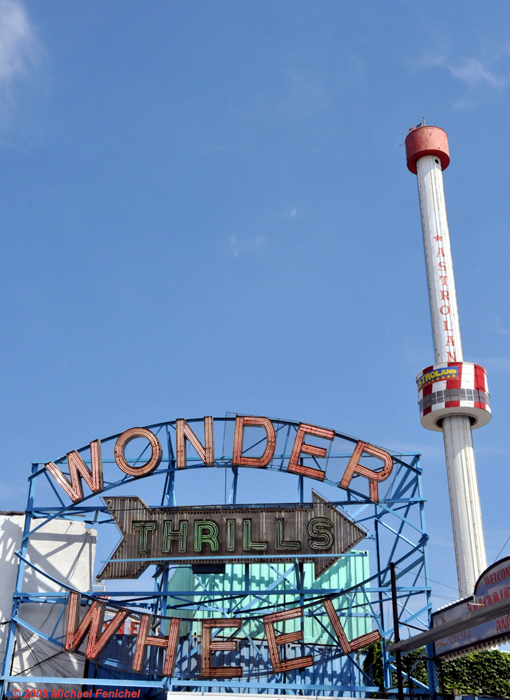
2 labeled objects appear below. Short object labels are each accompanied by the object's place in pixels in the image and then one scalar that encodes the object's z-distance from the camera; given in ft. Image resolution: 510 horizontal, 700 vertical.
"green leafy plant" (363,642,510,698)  122.93
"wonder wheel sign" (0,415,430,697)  104.37
